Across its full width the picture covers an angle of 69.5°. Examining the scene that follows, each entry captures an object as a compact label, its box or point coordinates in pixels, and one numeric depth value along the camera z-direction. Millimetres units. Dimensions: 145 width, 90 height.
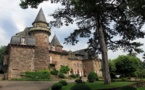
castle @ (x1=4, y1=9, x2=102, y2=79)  23357
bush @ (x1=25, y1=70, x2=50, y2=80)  22463
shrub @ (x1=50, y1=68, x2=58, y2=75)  25033
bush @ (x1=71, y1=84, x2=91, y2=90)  7350
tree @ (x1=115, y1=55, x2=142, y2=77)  22621
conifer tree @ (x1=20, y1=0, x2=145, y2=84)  10397
